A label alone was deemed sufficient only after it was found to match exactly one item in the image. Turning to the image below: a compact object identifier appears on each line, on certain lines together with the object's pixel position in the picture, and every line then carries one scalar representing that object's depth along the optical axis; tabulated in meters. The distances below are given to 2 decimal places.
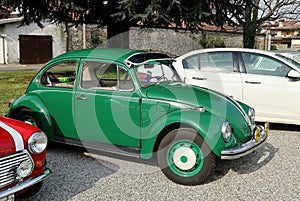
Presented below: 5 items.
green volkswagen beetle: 3.84
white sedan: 6.05
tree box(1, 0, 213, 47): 11.49
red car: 2.89
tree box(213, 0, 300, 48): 22.19
